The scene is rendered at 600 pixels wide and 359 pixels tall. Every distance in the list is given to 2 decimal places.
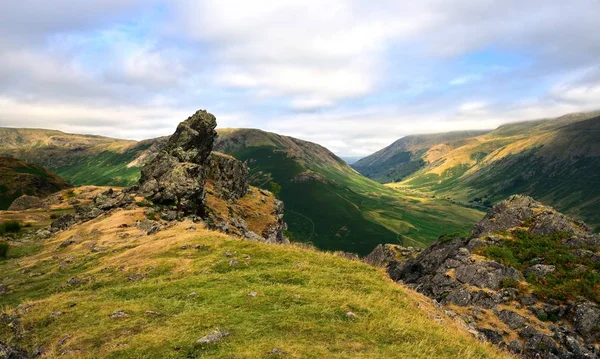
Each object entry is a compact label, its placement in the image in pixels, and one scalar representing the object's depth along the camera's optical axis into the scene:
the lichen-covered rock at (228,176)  109.12
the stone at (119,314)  20.97
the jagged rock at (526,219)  64.62
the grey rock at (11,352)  16.51
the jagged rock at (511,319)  46.62
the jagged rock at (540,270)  54.13
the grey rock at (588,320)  43.56
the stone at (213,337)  16.38
